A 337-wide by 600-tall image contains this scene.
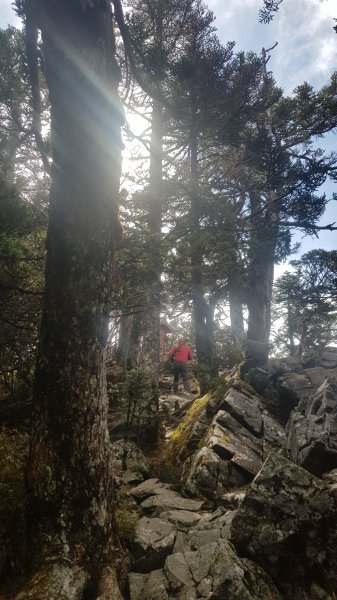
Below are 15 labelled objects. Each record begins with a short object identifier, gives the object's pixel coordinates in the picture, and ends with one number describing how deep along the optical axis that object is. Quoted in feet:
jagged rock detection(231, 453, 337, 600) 11.84
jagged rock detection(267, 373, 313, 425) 28.06
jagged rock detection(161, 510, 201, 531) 14.63
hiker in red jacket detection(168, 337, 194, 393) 43.09
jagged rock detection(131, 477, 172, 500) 18.24
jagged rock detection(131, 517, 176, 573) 12.14
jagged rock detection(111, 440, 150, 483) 20.82
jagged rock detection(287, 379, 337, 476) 18.30
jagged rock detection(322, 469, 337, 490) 16.57
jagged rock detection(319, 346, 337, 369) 36.37
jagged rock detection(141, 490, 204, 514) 16.52
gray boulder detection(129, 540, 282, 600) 10.32
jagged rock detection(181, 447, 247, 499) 18.10
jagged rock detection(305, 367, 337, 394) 29.98
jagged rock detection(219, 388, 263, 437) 24.20
